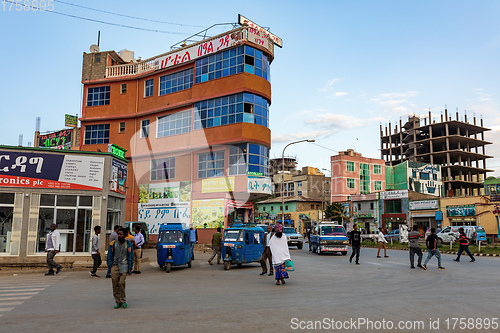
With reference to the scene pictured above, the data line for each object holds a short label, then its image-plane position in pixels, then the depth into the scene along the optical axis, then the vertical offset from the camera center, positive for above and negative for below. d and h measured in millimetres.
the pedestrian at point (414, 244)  17297 -1092
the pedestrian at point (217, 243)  19609 -1272
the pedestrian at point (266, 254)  15370 -1406
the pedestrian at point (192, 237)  19188 -974
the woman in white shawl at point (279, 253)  12578 -1111
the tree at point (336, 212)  68188 +1091
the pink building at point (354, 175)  78625 +8828
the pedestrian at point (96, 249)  15559 -1287
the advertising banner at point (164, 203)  36531 +1280
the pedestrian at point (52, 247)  15844 -1246
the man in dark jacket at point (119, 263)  8863 -1099
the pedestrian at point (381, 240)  24078 -1284
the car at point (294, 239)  33750 -1786
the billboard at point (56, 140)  56844 +11368
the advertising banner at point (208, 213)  34281 +367
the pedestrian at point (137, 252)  16588 -1465
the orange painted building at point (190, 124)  34219 +8966
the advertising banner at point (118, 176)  21531 +2278
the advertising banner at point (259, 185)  33272 +2781
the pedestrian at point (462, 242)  20172 -1138
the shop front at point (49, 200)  18750 +795
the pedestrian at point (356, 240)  20188 -1087
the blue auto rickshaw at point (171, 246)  17078 -1259
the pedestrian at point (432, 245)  16984 -1110
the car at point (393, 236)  47875 -2043
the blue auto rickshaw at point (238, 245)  17881 -1254
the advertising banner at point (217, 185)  34031 +2837
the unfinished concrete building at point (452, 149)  98250 +18286
